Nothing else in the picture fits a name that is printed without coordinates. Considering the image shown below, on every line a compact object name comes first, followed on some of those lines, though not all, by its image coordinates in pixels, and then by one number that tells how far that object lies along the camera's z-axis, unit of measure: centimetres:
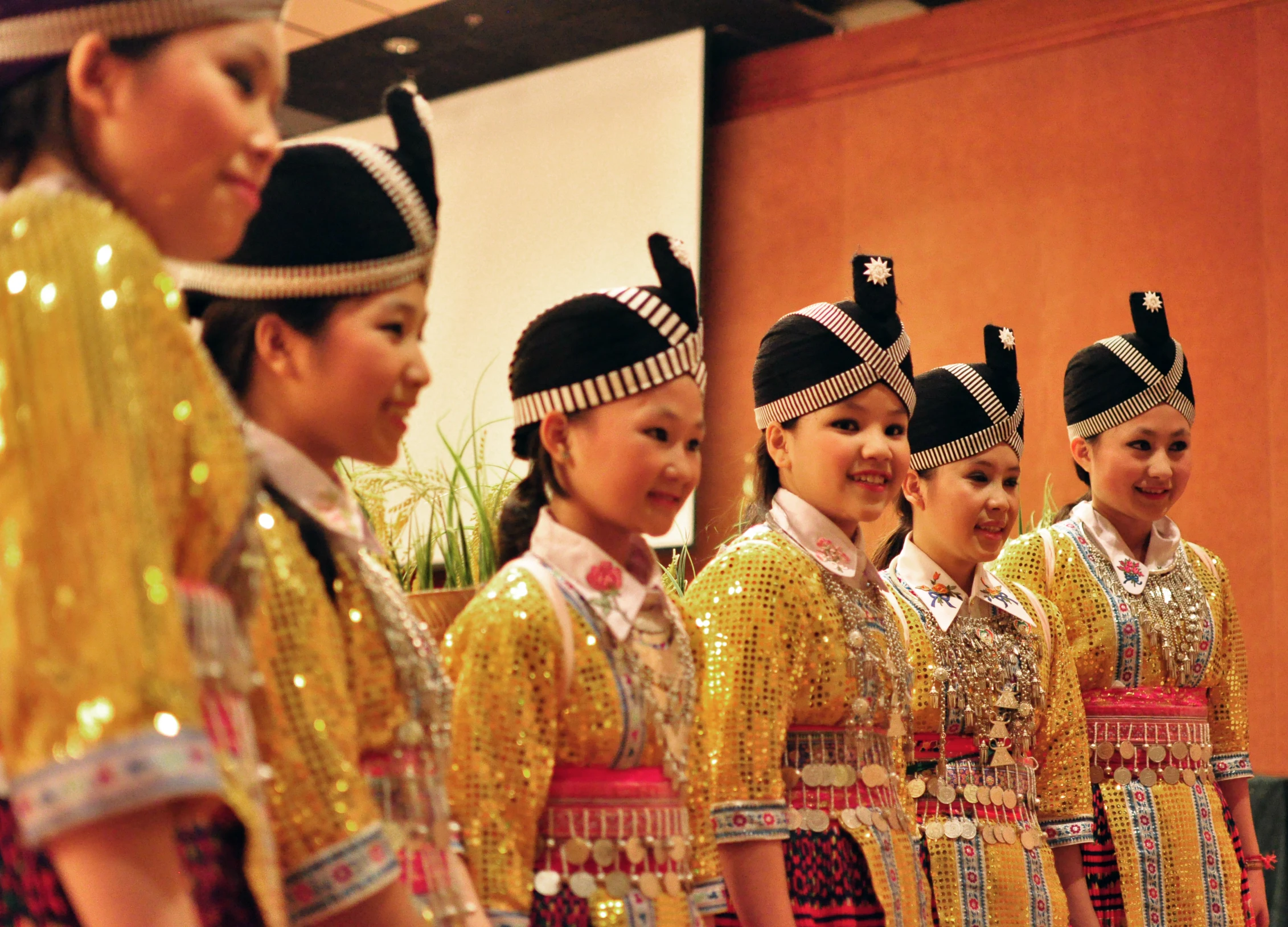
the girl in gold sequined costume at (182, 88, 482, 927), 143
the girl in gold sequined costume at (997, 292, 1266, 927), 316
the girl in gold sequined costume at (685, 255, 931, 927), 224
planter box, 248
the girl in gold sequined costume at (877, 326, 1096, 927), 271
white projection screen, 713
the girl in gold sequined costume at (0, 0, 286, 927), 84
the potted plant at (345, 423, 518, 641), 280
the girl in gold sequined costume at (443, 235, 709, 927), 180
